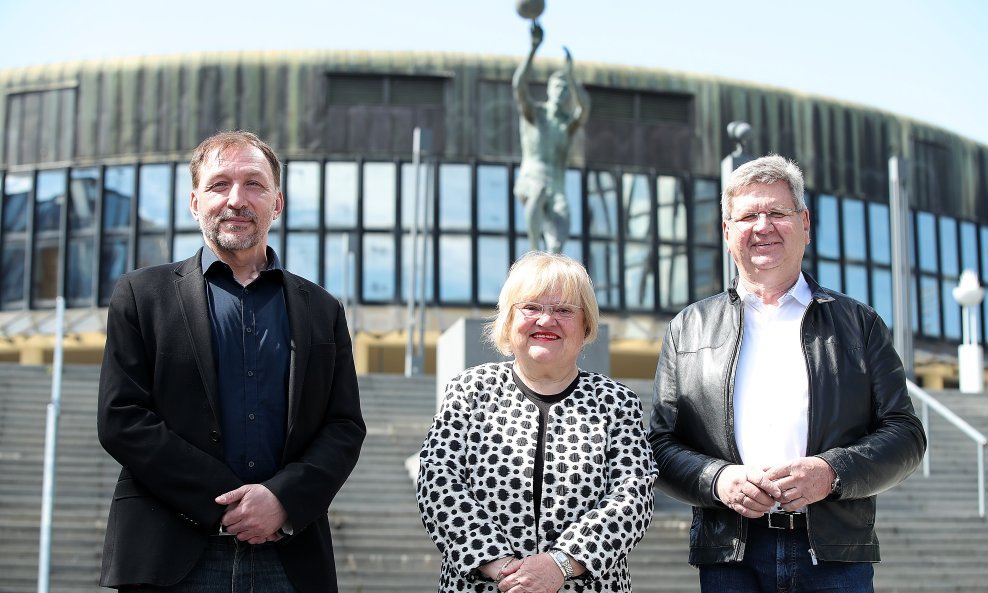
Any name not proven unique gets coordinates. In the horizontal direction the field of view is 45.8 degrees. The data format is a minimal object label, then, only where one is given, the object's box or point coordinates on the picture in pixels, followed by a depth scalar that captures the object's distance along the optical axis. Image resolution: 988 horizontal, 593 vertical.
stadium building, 29.61
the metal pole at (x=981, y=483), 11.29
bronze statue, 13.41
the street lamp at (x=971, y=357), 19.92
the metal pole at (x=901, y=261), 18.14
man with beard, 3.33
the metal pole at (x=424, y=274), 23.55
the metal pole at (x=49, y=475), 7.80
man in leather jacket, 3.53
